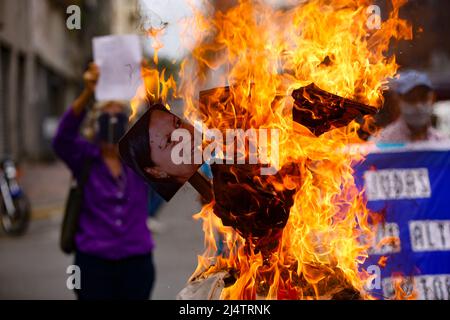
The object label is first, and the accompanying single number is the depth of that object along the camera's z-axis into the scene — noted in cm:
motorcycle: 991
